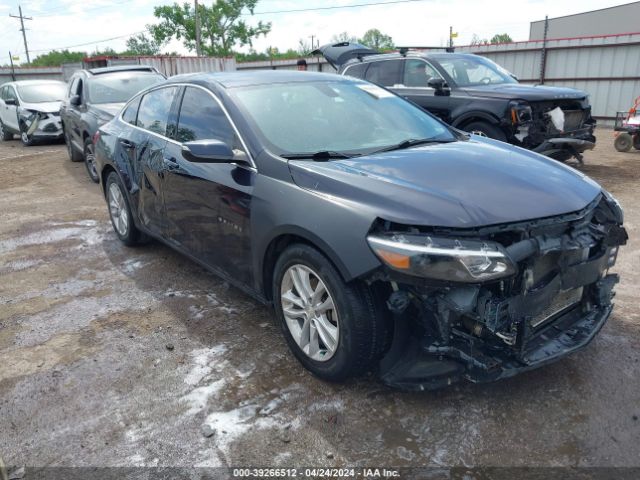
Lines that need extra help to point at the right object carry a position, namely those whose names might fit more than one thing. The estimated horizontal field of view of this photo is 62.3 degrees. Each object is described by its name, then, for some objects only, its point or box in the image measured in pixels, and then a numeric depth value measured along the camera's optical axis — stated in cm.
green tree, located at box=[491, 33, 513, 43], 7098
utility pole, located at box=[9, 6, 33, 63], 5838
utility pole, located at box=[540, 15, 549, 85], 1503
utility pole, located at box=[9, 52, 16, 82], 2667
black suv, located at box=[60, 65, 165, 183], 843
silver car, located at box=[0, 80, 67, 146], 1311
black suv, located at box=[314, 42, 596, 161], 741
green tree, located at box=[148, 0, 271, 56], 5334
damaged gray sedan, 244
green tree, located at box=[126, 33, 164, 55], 6512
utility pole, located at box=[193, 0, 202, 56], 3261
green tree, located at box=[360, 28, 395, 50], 7681
